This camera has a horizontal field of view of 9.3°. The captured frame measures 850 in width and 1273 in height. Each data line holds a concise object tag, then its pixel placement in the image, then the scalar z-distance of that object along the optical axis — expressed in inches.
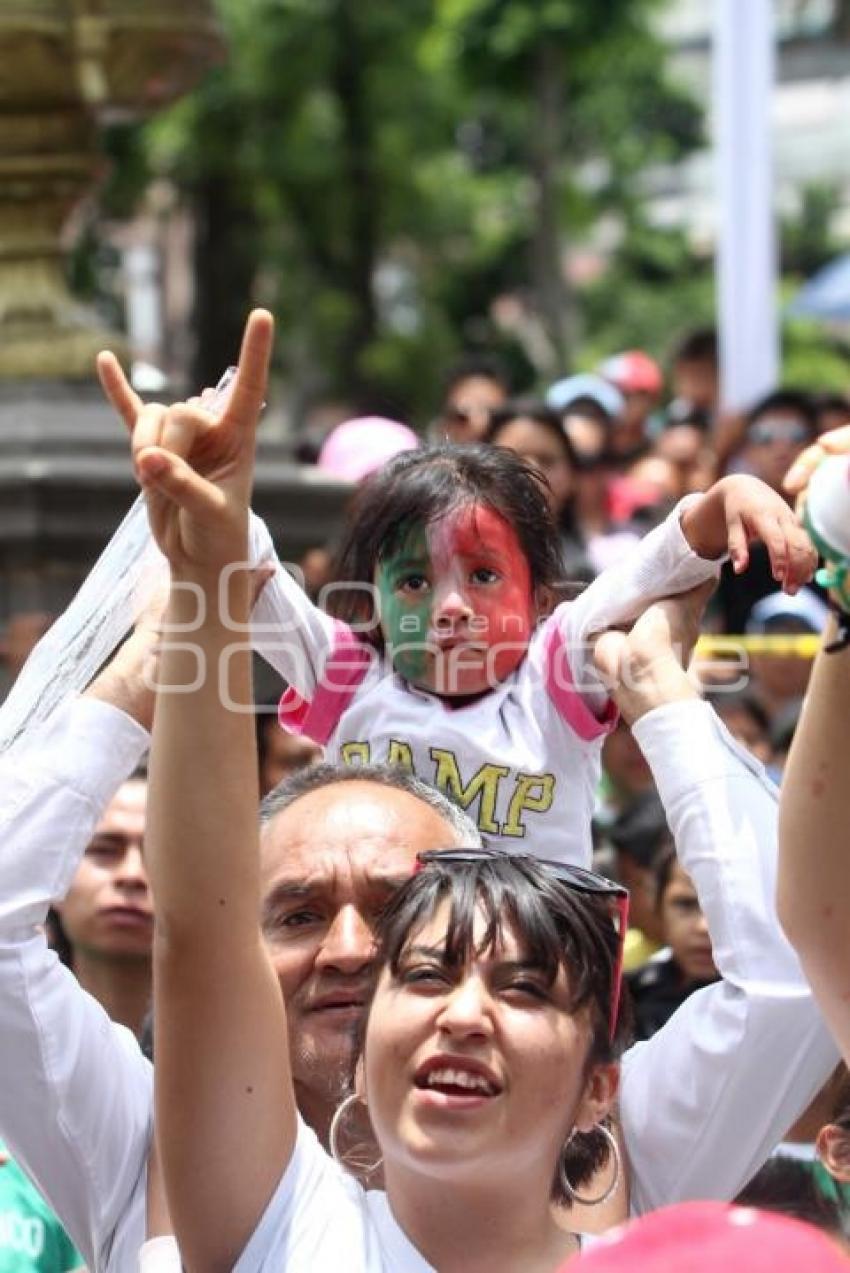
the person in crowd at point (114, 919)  348.9
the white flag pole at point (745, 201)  752.2
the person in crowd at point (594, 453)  551.7
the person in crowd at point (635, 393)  751.0
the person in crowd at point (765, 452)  545.9
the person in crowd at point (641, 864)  405.6
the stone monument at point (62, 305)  667.3
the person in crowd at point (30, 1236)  295.1
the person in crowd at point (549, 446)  520.5
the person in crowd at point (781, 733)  456.7
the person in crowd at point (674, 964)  370.6
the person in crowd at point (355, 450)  500.6
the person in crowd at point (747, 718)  465.1
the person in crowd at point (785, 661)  516.2
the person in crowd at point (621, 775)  490.2
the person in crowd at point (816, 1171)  267.2
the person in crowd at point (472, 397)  560.4
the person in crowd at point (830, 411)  601.9
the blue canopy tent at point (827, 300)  1440.8
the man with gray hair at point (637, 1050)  223.3
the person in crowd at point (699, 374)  802.4
